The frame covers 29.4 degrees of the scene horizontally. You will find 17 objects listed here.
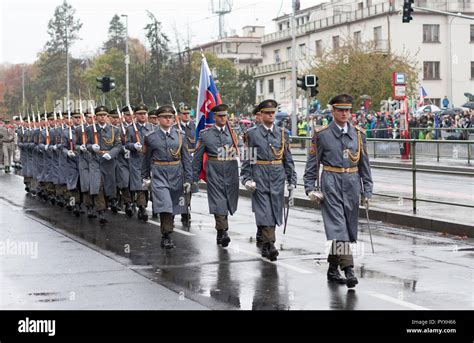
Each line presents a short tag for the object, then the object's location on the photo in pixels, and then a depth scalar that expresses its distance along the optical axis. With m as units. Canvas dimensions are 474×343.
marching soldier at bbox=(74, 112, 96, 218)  17.11
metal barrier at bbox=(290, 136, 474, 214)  15.32
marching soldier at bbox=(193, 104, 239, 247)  12.74
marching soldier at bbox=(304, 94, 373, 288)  9.70
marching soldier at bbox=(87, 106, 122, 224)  16.81
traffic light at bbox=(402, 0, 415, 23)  33.53
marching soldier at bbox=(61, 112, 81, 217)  17.80
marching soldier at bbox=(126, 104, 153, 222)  16.89
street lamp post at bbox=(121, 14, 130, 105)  45.54
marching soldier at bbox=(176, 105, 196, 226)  17.45
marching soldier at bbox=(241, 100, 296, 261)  11.48
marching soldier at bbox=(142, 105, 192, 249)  12.71
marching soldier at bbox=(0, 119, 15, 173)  33.88
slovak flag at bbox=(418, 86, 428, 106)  48.24
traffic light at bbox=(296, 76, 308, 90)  34.76
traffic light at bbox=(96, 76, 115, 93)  34.28
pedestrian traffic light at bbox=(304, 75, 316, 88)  34.38
